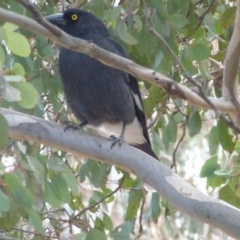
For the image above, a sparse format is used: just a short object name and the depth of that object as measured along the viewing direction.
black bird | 5.50
